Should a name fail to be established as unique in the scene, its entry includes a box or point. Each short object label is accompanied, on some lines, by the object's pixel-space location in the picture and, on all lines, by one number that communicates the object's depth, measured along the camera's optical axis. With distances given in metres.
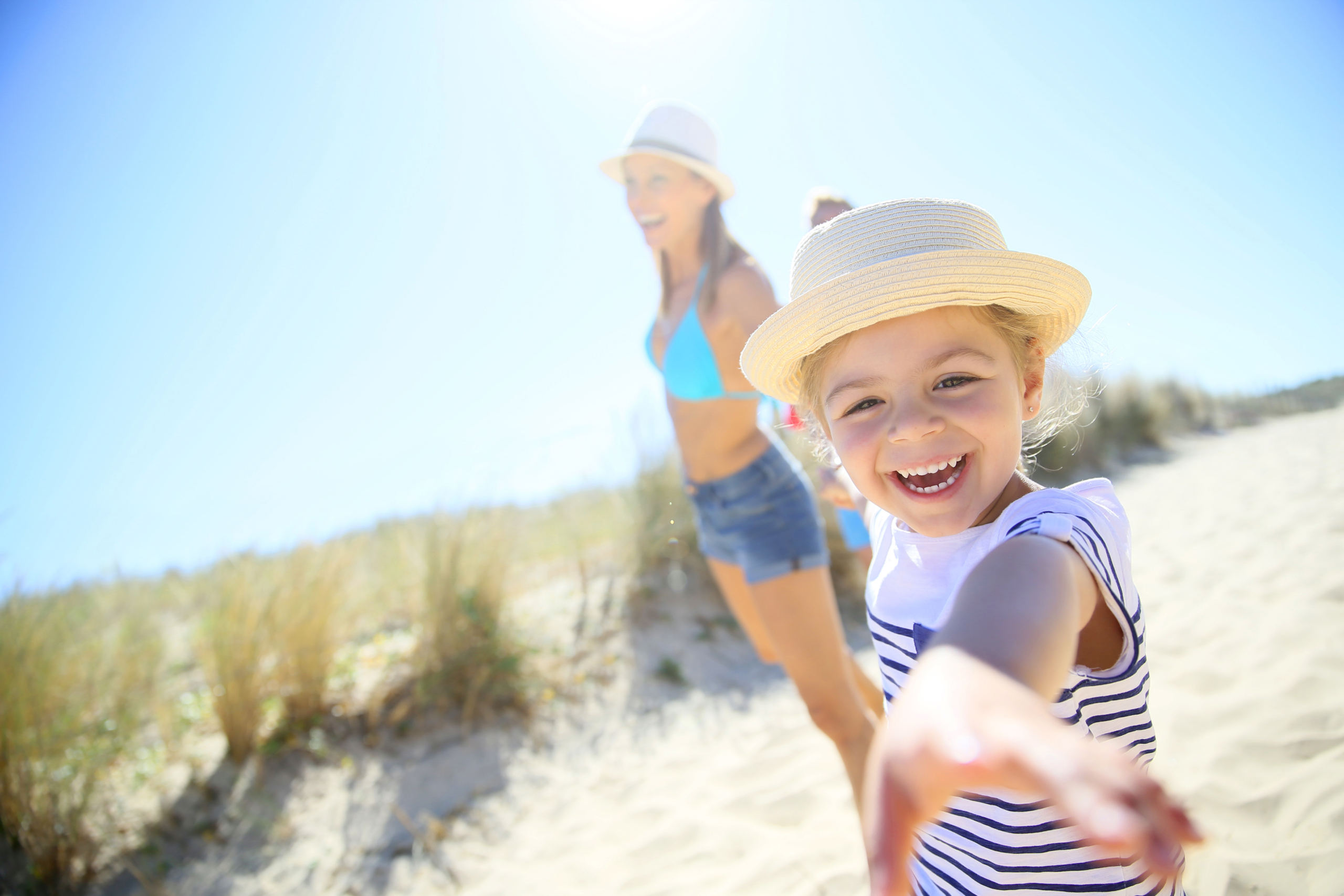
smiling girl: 0.87
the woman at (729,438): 2.09
